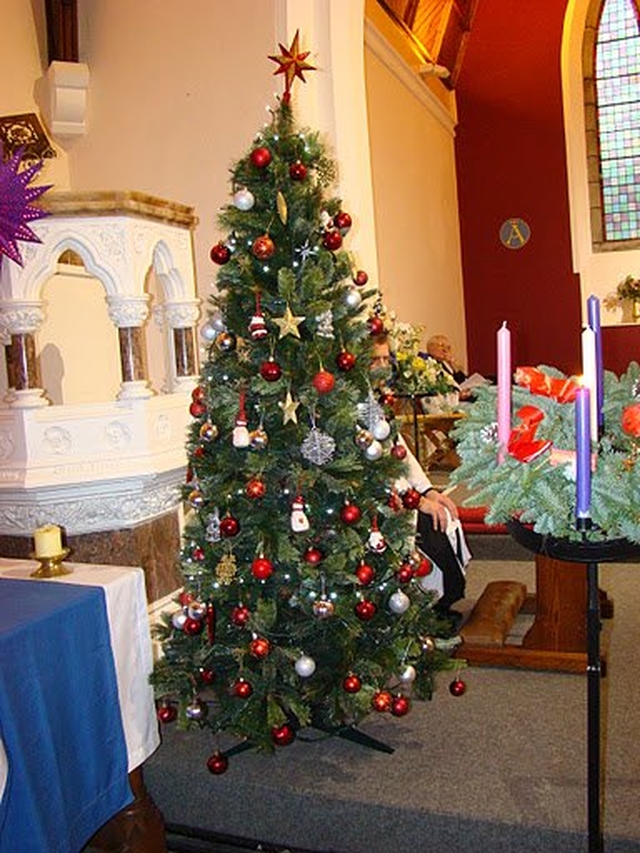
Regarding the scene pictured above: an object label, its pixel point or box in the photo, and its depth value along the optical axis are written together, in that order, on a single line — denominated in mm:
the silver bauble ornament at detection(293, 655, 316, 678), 2357
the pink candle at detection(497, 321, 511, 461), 1769
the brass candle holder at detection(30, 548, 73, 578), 2273
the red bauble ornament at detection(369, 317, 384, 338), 2599
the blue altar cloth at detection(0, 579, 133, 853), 1771
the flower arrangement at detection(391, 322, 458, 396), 5723
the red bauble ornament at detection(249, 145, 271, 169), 2436
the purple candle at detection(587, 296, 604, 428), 1760
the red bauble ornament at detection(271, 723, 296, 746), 2377
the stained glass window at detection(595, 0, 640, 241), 10945
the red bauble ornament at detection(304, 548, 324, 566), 2373
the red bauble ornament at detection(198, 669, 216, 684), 2539
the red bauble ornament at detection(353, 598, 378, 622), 2402
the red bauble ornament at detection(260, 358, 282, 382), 2355
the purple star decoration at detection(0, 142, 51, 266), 2453
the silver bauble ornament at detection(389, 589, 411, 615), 2490
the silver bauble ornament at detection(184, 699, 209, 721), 2488
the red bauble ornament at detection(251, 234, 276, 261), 2391
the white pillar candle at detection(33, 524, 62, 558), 2271
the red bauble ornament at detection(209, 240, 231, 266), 2508
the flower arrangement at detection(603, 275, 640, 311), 10500
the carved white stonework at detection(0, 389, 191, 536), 2822
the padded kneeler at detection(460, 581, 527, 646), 3350
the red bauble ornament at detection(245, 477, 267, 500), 2334
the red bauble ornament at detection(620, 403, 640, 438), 1758
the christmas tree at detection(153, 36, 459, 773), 2408
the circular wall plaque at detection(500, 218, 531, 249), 11477
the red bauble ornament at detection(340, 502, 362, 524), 2391
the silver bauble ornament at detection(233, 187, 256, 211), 2451
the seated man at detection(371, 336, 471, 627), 3318
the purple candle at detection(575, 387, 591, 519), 1595
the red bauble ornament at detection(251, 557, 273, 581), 2330
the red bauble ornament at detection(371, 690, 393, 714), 2432
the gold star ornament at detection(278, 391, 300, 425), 2379
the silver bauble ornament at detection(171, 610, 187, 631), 2549
